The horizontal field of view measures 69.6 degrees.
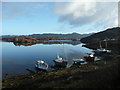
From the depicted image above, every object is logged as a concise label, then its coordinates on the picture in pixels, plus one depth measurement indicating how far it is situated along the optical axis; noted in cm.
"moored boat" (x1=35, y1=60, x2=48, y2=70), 2675
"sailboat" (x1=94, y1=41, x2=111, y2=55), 4012
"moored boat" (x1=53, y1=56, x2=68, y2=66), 2936
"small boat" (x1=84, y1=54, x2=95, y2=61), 3255
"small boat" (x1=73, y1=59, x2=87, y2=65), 2960
